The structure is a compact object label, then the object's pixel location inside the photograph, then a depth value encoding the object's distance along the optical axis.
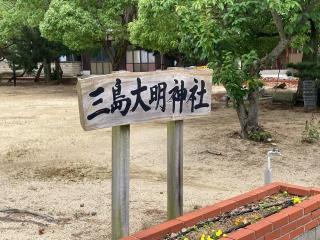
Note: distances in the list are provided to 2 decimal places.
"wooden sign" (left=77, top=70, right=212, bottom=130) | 3.54
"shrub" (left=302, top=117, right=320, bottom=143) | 9.71
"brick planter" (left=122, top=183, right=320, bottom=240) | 3.69
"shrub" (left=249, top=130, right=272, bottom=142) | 9.76
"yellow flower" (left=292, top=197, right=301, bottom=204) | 4.47
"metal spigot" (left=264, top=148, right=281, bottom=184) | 5.47
